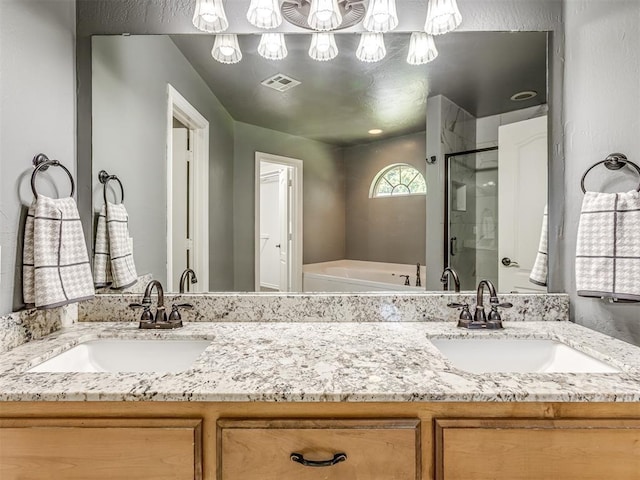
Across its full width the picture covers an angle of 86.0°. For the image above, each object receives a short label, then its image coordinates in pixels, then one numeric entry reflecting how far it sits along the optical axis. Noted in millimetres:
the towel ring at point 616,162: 1214
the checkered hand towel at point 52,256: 1152
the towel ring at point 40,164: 1183
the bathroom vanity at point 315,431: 806
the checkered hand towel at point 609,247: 1152
